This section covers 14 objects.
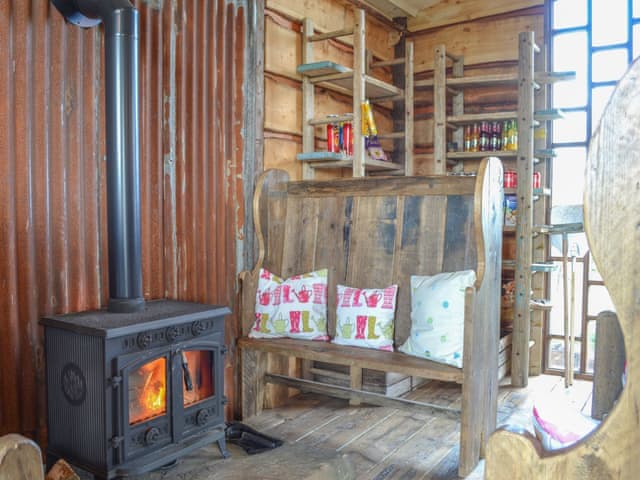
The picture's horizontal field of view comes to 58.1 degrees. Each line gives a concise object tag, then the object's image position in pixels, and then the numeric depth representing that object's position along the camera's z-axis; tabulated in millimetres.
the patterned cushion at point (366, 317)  2971
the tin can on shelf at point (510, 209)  4281
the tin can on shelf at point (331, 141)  3977
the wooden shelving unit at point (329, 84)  3783
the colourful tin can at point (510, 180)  4420
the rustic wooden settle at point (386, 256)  2680
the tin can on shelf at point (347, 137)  3971
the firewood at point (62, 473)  2113
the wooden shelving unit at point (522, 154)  4043
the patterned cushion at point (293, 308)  3184
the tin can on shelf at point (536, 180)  4328
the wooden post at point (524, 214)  4031
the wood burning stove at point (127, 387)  2102
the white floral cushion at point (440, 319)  2701
